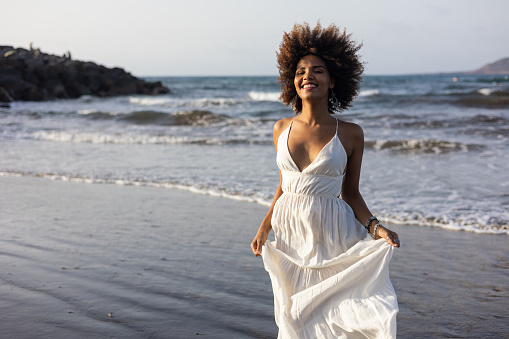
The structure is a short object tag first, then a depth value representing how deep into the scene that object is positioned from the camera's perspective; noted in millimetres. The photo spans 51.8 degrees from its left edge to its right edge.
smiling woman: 2354
